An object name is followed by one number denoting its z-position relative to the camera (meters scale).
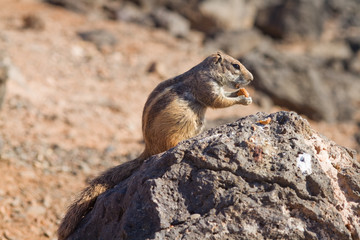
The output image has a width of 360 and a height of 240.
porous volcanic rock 6.41
